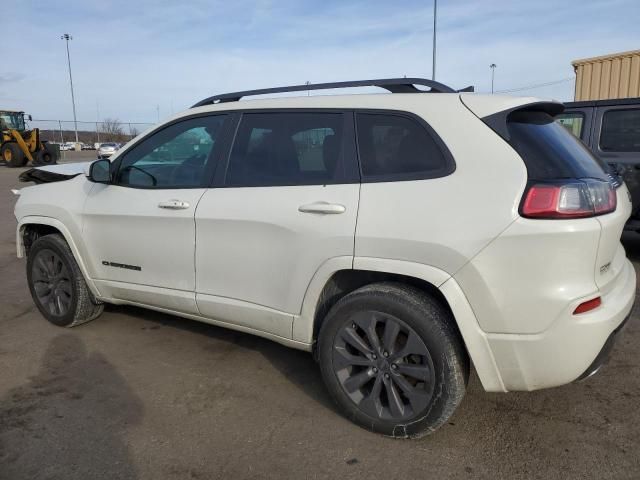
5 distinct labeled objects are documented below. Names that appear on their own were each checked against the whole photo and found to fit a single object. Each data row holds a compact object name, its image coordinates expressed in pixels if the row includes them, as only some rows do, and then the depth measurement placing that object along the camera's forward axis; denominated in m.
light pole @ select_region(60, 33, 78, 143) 53.16
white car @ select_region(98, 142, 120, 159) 32.82
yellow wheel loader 26.08
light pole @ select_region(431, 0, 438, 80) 19.89
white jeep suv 2.24
